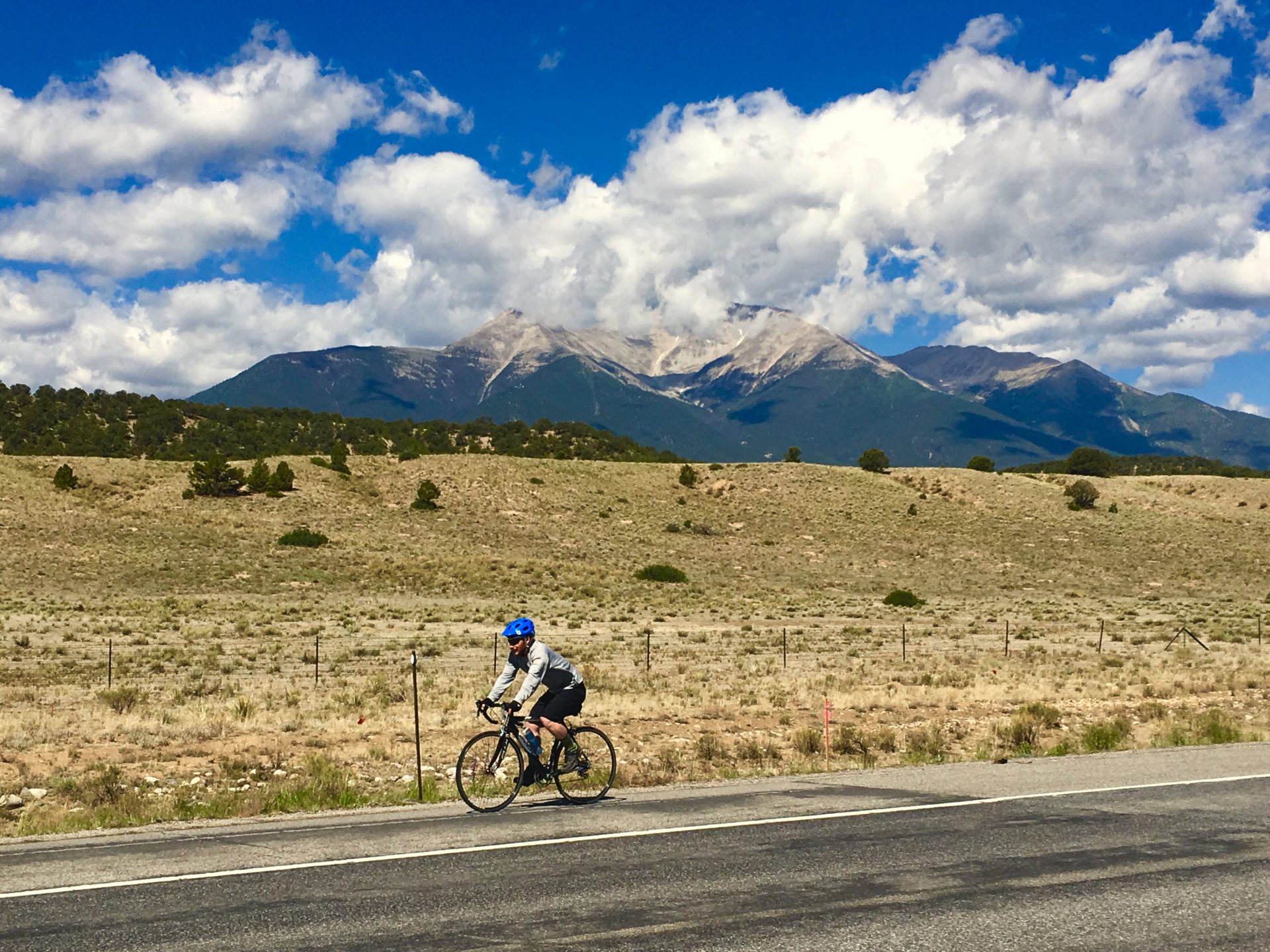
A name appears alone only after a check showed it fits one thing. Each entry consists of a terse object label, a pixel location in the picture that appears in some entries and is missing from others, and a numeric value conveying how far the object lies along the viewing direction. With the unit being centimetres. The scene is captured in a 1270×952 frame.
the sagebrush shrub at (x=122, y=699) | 2120
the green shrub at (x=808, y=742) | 1734
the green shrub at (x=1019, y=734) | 1791
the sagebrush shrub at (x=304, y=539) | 6481
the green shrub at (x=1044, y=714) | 2014
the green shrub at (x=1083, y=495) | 9338
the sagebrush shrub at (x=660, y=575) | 6400
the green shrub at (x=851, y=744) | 1670
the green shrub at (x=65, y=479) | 7675
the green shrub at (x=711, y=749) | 1672
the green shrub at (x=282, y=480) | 7962
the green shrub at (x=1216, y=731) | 1730
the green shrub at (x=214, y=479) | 7919
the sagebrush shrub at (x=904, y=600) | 5669
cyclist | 1145
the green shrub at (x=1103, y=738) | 1695
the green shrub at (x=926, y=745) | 1653
